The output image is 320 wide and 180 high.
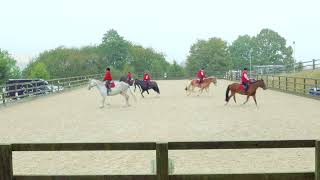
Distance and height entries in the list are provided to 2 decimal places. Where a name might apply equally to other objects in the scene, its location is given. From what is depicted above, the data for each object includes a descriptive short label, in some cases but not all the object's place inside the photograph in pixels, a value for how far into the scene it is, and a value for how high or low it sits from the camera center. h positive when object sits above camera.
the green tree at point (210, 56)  100.25 +3.52
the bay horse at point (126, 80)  35.69 -0.40
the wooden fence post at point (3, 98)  24.39 -1.09
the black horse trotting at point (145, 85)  29.15 -0.65
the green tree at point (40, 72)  84.78 +0.74
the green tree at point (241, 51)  121.38 +5.50
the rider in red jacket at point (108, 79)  22.50 -0.19
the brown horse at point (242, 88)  21.58 -0.71
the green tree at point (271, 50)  121.81 +5.44
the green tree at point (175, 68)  99.31 +1.18
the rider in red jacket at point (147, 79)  29.39 -0.33
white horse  22.33 -0.60
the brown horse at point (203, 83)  29.56 -0.61
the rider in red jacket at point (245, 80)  21.66 -0.37
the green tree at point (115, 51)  93.94 +4.64
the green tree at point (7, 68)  77.69 +1.60
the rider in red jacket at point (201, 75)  29.59 -0.12
